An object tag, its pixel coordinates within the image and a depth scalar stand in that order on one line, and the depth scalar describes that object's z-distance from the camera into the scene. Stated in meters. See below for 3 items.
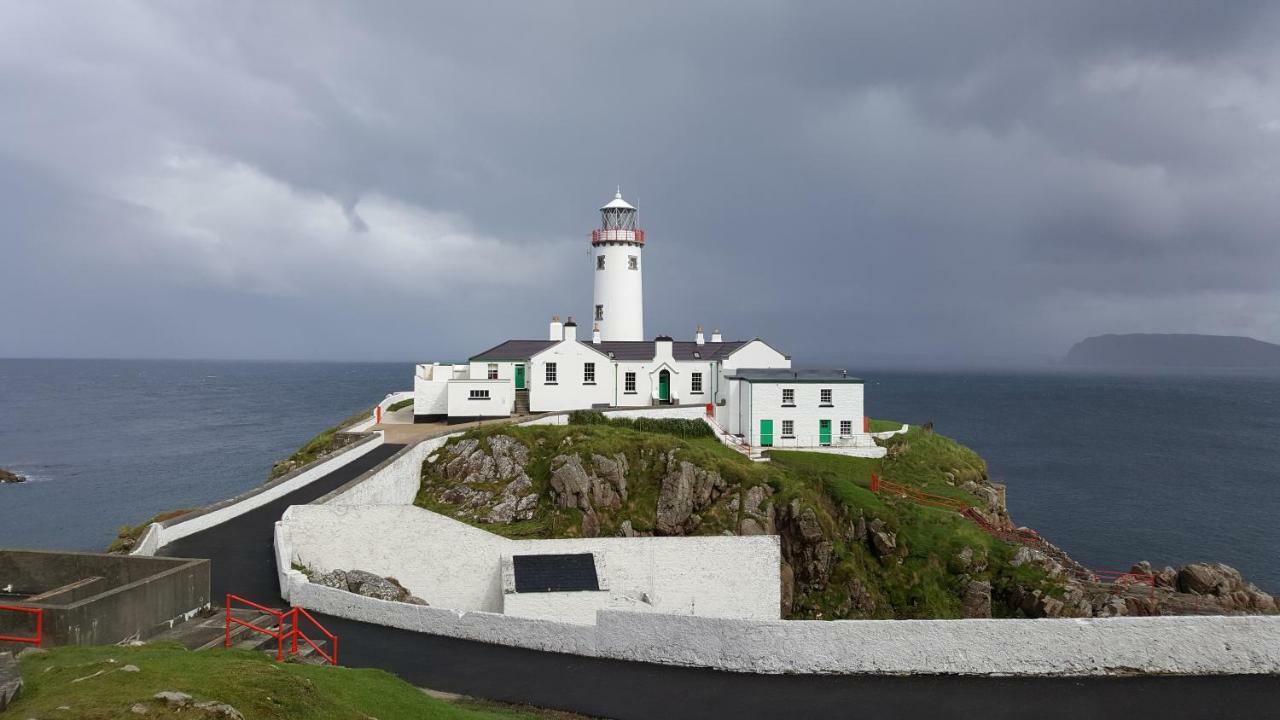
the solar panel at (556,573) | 20.50
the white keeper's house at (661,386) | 37.81
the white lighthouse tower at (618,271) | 50.03
